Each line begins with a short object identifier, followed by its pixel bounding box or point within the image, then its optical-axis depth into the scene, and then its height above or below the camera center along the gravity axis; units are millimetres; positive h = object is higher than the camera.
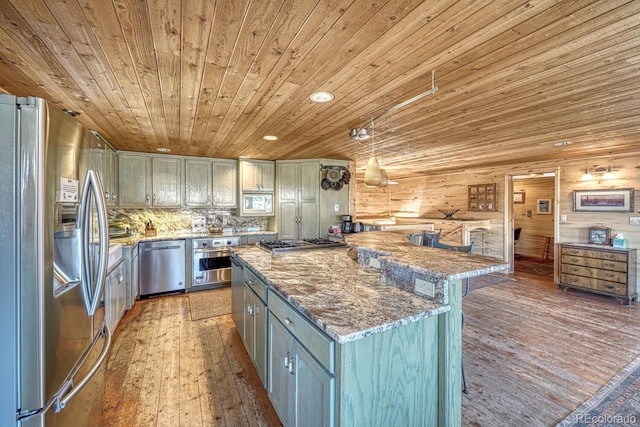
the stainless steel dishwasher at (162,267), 4172 -852
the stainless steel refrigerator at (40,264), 1021 -212
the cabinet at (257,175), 5051 +656
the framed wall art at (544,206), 7297 +126
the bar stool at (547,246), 7184 -903
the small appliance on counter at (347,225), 4957 -253
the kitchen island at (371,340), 1173 -618
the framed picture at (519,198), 7860 +365
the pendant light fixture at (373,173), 2676 +362
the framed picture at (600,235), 4484 -396
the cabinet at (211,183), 4828 +499
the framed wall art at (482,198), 5957 +286
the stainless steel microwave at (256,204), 5137 +126
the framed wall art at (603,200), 4285 +171
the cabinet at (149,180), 4375 +496
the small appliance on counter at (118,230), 4121 -288
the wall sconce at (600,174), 4434 +606
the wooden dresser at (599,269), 4059 -900
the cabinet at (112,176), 3582 +490
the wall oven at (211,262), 4520 -846
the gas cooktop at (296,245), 2791 -368
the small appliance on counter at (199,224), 5172 -247
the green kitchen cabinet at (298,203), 5090 +143
